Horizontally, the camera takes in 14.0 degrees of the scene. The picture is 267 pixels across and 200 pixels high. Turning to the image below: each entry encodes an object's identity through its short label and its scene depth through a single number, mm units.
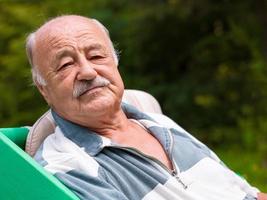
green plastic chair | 1858
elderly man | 1972
